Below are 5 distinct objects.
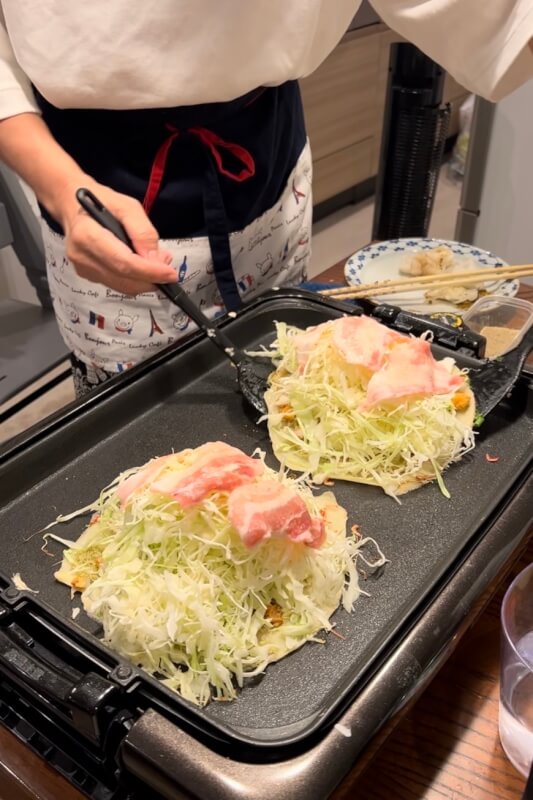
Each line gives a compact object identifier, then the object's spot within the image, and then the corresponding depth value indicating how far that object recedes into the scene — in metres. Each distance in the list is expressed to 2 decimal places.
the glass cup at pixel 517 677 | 0.72
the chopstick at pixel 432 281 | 1.37
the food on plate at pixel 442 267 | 1.57
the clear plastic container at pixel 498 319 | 1.28
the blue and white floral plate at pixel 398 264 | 1.58
